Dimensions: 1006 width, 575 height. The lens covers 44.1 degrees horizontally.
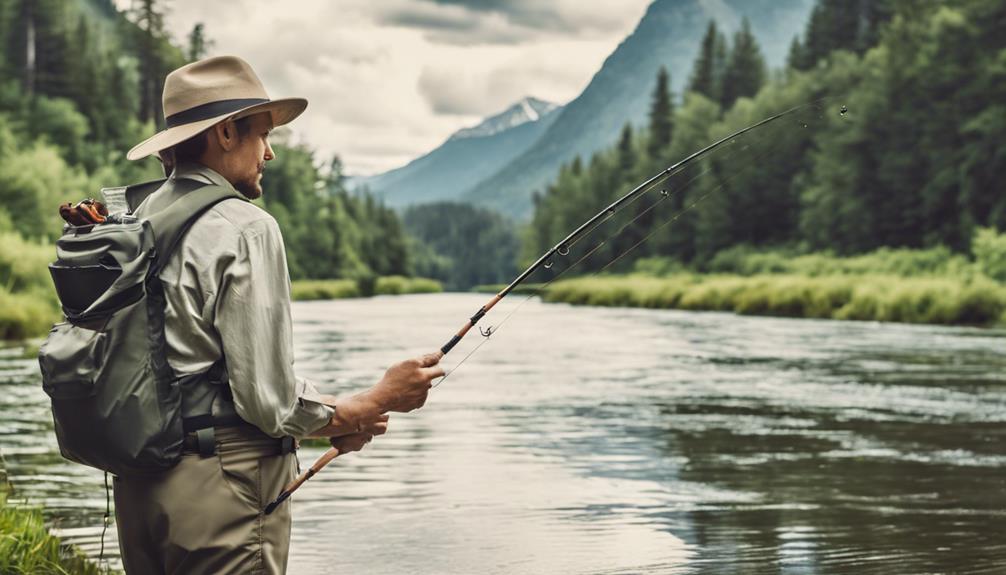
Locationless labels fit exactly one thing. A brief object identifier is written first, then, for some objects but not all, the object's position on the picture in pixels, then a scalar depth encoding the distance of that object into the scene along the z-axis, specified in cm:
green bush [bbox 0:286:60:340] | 2328
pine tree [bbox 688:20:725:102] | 8994
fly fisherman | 246
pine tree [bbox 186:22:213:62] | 8120
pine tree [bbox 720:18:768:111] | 8712
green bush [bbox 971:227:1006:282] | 3612
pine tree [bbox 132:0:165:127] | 7006
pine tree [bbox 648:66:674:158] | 9019
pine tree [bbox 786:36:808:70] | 8000
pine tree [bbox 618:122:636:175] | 9475
